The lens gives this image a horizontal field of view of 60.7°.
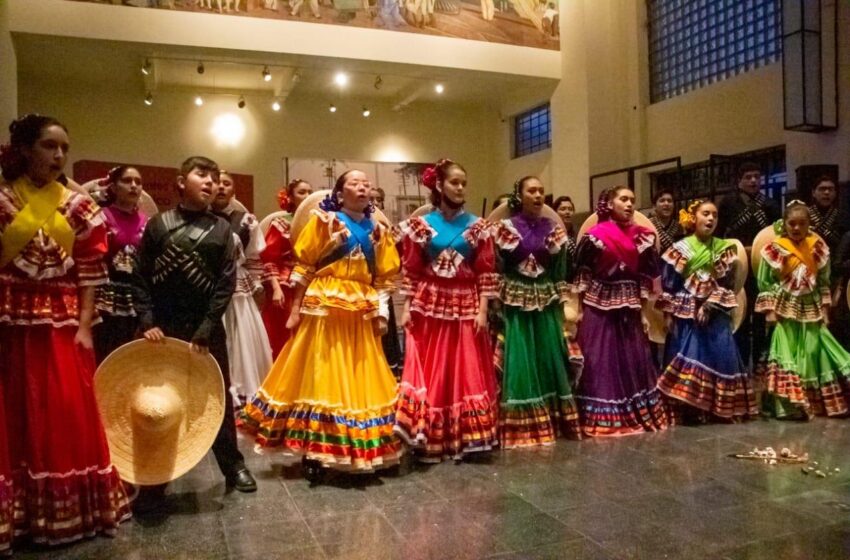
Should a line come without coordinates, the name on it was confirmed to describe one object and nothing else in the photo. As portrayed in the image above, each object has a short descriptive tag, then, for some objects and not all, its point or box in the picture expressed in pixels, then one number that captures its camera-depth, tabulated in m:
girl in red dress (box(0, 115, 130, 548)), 2.88
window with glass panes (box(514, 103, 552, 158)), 12.28
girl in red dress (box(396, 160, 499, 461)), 4.15
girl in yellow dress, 3.69
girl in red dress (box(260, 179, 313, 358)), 5.55
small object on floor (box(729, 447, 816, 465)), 4.08
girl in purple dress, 4.77
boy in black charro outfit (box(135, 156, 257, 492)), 3.35
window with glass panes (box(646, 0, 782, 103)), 9.07
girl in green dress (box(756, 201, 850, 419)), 5.20
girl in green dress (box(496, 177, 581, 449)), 4.50
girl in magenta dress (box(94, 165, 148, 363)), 4.04
